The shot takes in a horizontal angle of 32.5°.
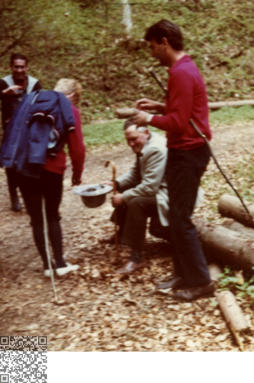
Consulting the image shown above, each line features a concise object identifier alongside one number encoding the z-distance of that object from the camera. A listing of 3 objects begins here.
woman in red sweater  3.24
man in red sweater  2.72
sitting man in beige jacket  3.39
